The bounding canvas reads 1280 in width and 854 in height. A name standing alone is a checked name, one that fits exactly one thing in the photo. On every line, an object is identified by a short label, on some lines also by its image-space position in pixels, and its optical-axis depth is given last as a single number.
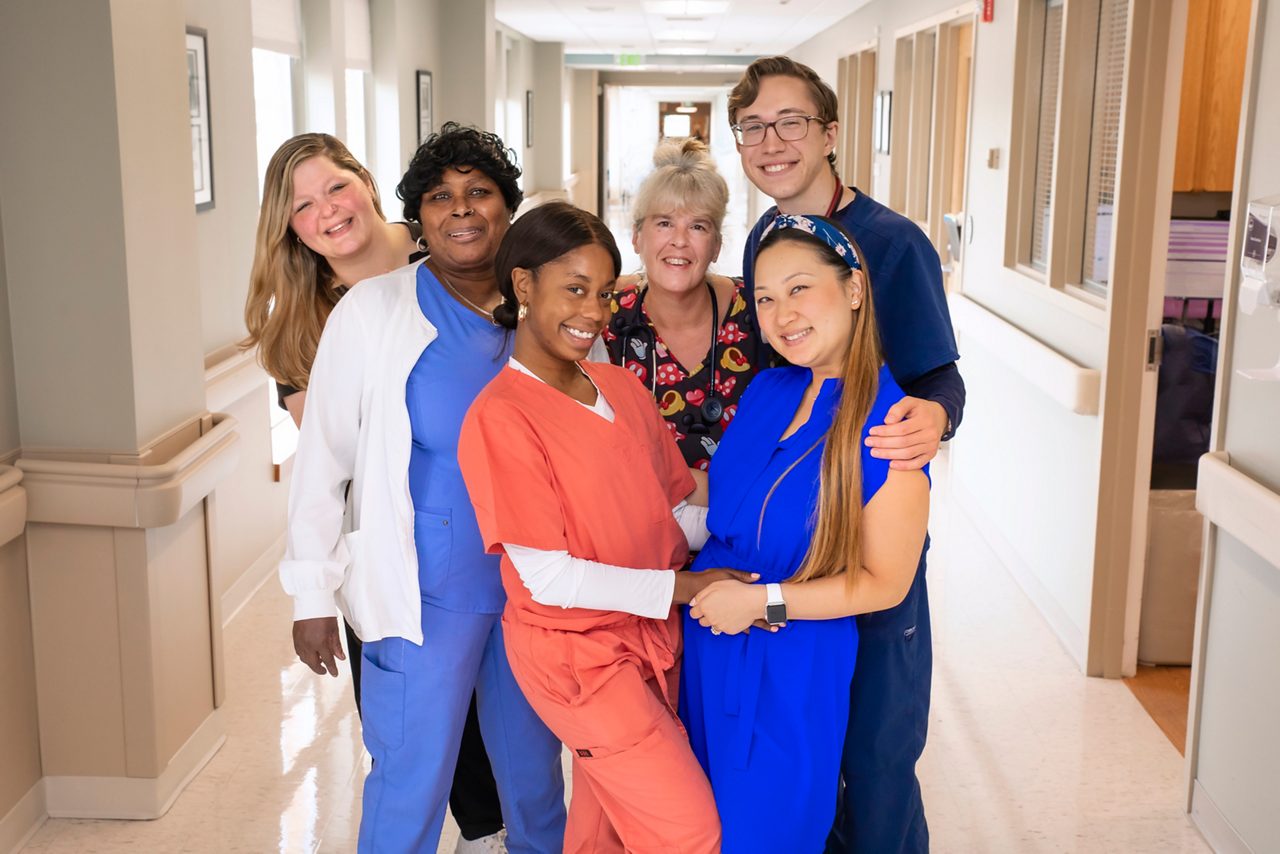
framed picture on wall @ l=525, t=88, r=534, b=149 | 15.67
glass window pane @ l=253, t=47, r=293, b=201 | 5.79
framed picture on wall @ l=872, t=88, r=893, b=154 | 9.48
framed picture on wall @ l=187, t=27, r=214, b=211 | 4.25
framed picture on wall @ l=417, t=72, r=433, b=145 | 8.49
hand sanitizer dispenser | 2.31
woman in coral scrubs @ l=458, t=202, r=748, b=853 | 1.87
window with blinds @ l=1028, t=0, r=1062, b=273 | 5.10
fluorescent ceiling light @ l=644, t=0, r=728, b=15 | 10.12
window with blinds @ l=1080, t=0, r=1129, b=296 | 4.36
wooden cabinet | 4.24
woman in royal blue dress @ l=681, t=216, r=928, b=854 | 1.88
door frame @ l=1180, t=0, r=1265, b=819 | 2.71
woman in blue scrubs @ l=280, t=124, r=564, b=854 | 2.13
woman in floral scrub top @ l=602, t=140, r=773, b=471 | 2.28
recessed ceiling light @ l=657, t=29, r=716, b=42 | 13.70
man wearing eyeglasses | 2.20
